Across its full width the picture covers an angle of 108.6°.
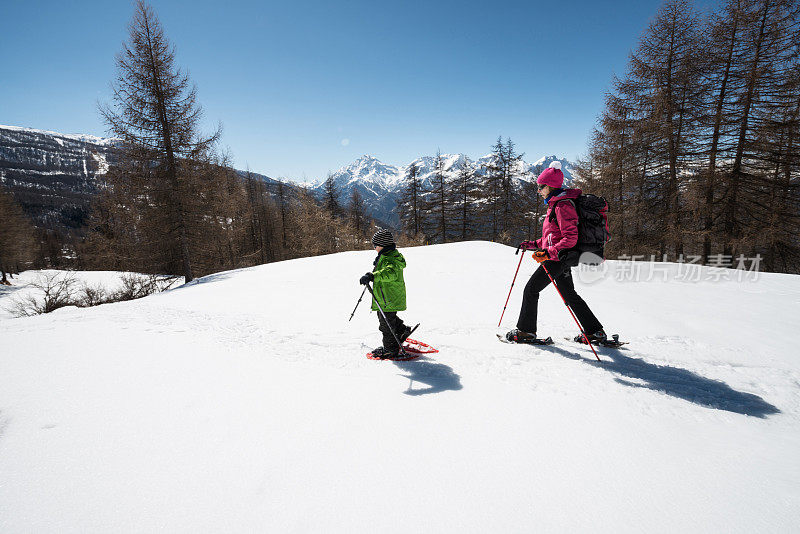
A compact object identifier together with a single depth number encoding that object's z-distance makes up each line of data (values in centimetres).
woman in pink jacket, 351
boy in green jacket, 366
